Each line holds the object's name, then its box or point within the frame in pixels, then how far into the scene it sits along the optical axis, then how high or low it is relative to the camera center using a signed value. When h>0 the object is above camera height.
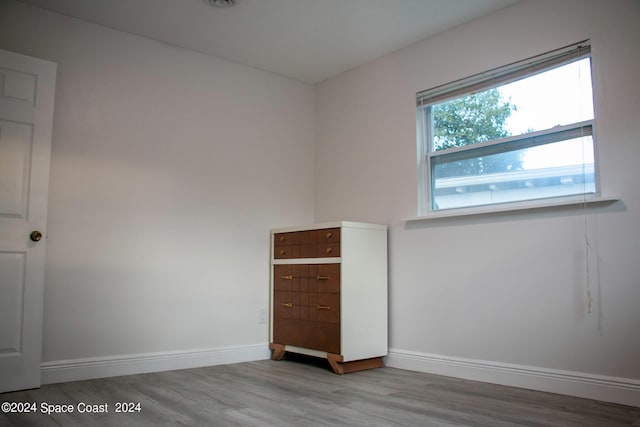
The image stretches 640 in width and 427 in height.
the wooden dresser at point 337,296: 3.48 -0.25
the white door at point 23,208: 2.87 +0.30
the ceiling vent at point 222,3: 3.21 +1.64
